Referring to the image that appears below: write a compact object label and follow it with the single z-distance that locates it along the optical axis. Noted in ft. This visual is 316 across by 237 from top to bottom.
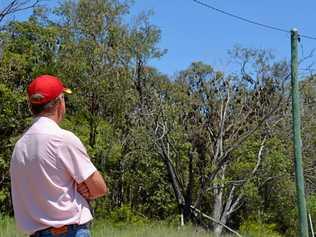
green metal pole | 41.16
